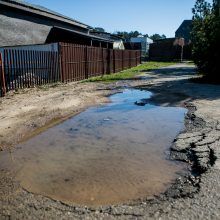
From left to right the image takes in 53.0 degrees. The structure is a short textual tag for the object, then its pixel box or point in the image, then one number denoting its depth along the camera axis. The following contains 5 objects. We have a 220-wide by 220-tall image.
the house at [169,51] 39.91
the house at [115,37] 33.13
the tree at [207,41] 12.04
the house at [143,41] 54.12
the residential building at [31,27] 15.63
